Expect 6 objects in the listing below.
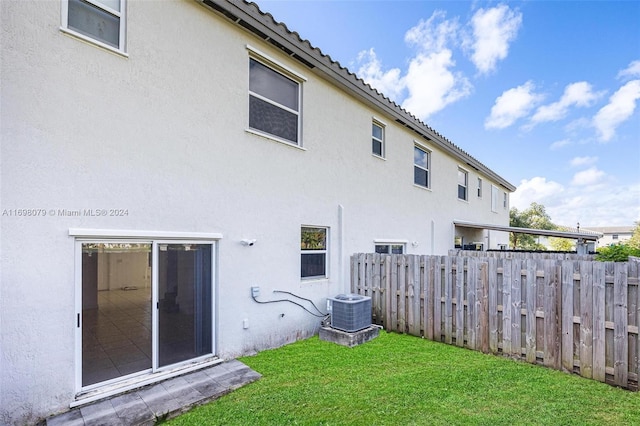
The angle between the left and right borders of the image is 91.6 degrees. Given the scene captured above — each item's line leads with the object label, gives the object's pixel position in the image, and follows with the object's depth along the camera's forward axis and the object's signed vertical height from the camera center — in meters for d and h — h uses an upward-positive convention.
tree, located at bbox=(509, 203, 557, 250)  40.10 +0.11
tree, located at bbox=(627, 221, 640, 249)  30.47 -1.63
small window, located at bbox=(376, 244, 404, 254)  10.06 -0.94
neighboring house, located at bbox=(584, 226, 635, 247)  72.44 -2.33
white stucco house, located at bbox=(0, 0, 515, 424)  3.79 +0.47
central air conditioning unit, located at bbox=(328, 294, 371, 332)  6.82 -2.05
